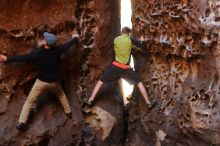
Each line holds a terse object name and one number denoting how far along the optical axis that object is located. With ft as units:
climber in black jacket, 19.74
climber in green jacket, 21.74
